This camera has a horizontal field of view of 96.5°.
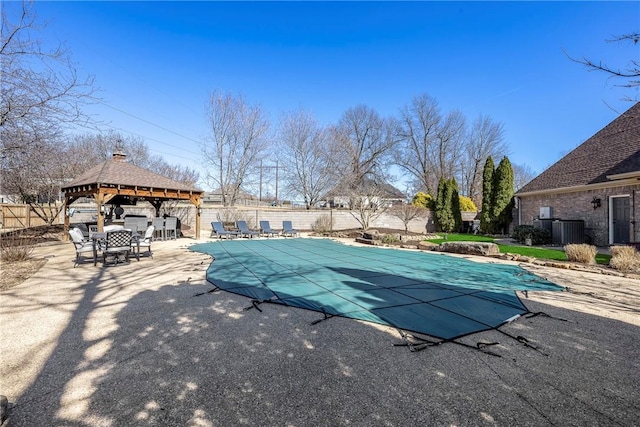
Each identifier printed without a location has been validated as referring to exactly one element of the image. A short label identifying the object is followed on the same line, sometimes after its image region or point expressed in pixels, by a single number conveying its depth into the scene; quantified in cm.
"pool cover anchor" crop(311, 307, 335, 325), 358
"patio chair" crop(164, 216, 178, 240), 1381
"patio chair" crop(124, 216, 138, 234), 1251
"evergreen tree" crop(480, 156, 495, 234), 1666
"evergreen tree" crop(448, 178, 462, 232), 1912
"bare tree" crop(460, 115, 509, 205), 2958
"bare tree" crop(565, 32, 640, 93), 305
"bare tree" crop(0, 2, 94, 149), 561
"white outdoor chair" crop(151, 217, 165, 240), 1345
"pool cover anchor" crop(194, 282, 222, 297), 483
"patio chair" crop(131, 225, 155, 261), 836
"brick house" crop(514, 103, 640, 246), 998
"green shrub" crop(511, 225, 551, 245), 1185
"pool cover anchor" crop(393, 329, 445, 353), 289
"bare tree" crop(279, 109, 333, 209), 2348
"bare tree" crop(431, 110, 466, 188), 2962
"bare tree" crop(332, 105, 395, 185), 2945
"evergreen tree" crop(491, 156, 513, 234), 1614
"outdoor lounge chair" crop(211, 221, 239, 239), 1458
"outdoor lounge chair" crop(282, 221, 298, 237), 1662
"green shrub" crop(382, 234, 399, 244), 1298
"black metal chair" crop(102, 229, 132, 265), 712
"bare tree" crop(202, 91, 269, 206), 2250
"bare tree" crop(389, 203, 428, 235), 1819
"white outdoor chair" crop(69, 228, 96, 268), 705
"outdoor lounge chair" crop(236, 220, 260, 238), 1523
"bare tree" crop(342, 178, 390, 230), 1739
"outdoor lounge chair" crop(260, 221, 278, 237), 1614
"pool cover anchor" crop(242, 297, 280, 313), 412
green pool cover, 377
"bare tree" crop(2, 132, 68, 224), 714
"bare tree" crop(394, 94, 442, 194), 2962
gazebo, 1129
